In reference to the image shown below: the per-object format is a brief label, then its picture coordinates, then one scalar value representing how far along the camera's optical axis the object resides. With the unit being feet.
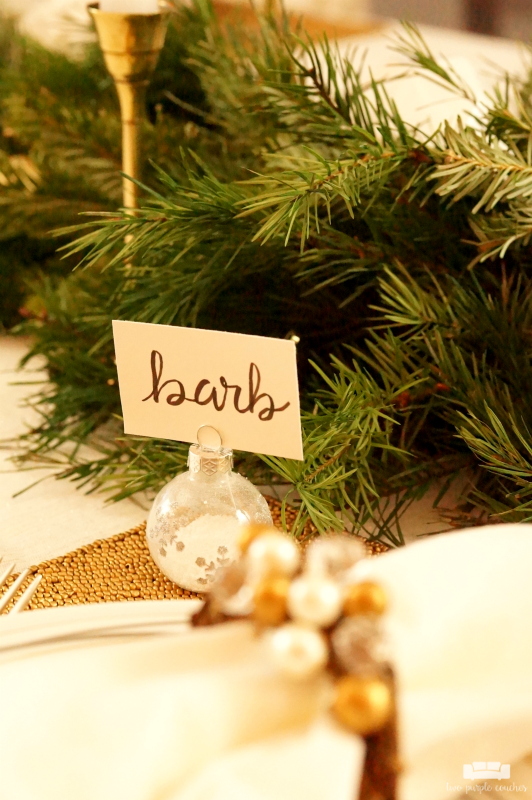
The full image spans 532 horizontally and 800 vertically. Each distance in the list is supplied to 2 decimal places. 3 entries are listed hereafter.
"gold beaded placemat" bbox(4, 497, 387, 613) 1.25
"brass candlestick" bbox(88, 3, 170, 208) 1.58
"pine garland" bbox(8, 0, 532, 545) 1.26
